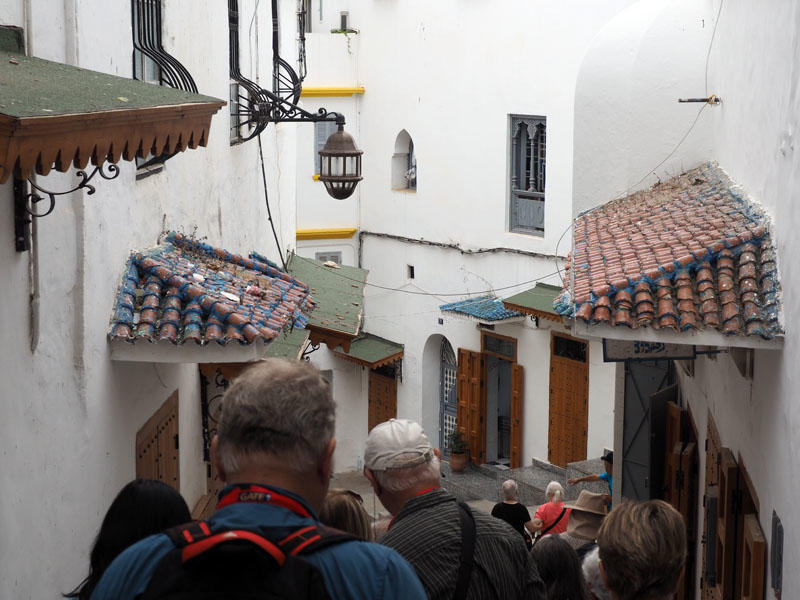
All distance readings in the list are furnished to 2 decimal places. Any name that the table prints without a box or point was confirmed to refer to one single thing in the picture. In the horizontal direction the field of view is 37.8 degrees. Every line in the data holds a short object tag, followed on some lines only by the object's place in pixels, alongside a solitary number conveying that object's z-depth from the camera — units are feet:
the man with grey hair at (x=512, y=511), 28.73
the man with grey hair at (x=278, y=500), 7.78
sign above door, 24.96
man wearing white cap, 11.46
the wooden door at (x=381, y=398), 73.26
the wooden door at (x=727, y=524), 22.65
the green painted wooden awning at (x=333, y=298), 35.96
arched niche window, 73.72
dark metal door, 35.96
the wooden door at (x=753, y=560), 18.97
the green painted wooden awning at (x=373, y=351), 71.10
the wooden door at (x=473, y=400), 65.87
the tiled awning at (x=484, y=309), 60.95
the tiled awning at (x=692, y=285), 19.21
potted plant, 65.51
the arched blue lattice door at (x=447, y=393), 70.33
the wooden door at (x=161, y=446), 25.32
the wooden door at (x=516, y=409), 62.53
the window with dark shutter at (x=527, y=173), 63.21
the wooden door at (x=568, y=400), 58.54
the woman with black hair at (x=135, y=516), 11.62
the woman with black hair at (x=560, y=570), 15.06
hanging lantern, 42.09
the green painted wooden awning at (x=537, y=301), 55.98
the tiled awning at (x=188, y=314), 21.84
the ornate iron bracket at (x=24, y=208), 16.70
